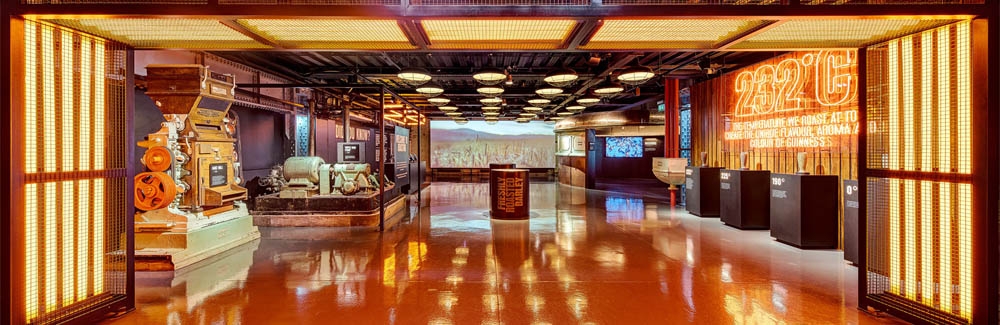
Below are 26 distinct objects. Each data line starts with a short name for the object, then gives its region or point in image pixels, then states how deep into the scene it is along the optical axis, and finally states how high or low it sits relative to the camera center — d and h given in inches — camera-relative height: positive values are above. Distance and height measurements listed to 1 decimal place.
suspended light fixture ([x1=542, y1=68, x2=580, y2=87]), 323.0 +63.8
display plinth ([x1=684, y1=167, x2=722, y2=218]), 342.0 -26.0
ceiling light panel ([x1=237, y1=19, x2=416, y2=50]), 126.3 +41.2
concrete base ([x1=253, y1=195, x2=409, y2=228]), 301.3 -39.7
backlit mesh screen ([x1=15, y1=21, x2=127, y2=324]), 114.7 -2.3
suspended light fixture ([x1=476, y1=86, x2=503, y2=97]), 382.6 +63.8
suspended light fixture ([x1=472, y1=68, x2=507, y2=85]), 311.0 +62.7
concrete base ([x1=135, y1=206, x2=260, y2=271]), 188.1 -38.9
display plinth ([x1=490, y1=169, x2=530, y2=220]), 328.2 -26.1
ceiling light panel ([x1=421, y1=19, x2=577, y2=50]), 127.0 +41.0
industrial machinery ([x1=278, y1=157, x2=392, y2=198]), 311.1 -11.8
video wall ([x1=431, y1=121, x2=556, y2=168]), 842.2 +36.5
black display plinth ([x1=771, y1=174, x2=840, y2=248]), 227.9 -27.3
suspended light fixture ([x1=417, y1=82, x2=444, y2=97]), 370.7 +62.3
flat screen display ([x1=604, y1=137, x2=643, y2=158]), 848.3 +26.3
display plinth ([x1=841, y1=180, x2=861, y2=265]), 196.7 -29.4
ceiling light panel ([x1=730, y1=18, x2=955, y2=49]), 123.8 +39.1
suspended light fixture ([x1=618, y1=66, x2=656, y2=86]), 311.6 +63.1
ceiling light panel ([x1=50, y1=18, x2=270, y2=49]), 122.3 +40.0
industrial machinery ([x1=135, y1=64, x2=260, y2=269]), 196.4 -6.6
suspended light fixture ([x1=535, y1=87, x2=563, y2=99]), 391.2 +63.7
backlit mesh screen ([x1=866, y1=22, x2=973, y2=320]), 117.7 -3.0
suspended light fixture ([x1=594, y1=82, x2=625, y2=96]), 402.0 +66.7
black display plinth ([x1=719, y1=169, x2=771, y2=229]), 285.9 -27.2
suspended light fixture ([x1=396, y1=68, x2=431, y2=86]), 306.5 +62.4
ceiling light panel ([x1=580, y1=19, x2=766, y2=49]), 127.7 +40.9
